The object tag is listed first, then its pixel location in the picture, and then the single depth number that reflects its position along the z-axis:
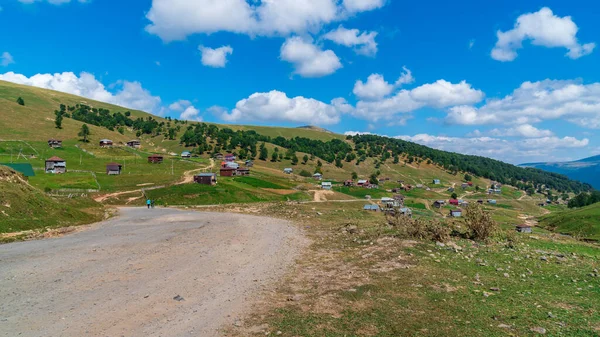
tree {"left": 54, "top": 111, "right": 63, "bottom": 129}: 166.50
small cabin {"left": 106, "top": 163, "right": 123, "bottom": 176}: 104.44
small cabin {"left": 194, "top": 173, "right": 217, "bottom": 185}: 96.88
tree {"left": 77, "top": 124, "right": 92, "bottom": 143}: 157.12
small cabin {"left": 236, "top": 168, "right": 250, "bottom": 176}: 132.18
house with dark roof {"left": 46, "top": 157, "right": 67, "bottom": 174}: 102.38
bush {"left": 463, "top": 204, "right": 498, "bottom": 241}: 29.97
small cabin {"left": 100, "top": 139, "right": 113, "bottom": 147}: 154.62
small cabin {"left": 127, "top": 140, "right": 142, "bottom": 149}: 175.10
